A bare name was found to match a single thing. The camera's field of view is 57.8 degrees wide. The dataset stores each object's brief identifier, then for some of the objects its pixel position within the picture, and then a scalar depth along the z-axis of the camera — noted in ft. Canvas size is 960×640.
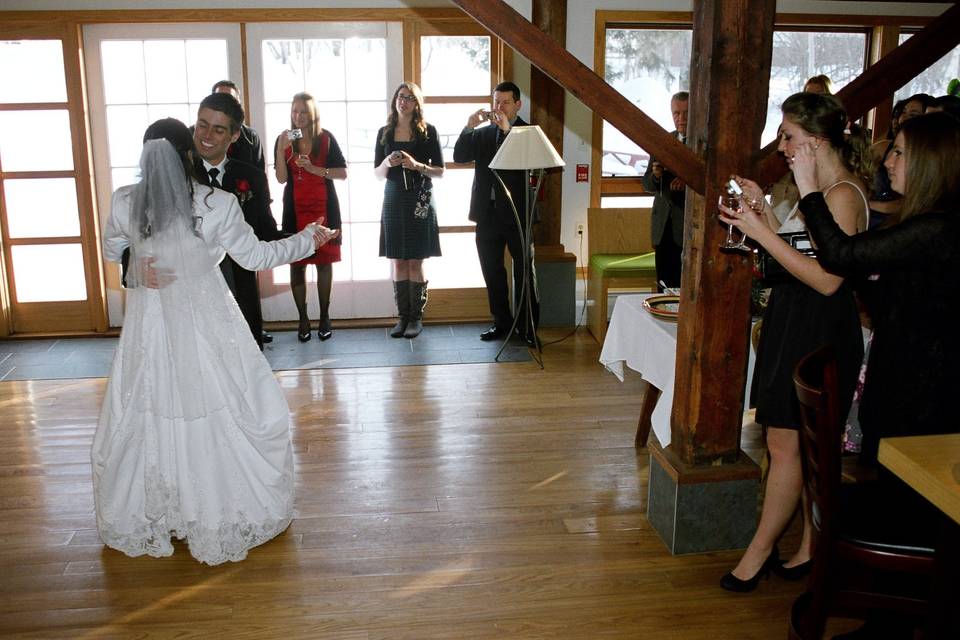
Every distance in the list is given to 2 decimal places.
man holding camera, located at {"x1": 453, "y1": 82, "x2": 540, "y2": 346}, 18.25
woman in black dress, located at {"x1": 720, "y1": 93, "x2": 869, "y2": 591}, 8.33
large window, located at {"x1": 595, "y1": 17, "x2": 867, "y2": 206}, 20.54
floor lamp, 16.22
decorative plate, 11.75
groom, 15.22
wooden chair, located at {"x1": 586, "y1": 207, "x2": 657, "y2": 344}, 19.57
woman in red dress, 18.67
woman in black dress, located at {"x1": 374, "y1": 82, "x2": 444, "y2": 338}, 18.69
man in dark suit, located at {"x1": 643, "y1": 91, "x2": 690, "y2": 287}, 16.65
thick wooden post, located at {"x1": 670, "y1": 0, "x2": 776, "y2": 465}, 9.02
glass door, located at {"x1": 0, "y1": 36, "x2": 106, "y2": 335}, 19.16
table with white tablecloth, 11.01
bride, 9.68
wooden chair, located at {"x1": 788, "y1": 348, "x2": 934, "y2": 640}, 6.70
